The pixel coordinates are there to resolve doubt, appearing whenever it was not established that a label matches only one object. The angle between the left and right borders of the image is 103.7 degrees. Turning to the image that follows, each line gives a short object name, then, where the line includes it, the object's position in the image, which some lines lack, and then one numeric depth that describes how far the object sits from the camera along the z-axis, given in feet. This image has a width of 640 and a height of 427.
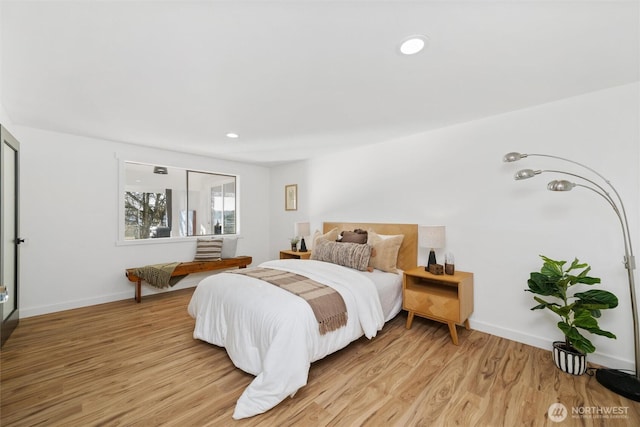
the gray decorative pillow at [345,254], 9.99
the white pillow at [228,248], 15.08
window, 13.67
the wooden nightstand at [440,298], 8.18
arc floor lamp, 5.83
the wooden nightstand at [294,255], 13.75
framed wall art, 16.51
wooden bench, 11.82
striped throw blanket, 6.71
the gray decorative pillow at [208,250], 14.56
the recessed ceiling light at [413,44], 4.90
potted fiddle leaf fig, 6.23
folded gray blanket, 11.71
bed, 5.62
